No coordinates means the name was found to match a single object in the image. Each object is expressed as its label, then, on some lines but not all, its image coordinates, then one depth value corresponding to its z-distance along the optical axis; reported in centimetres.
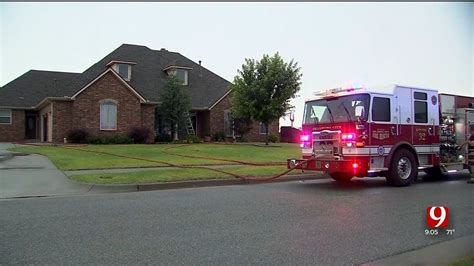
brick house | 2922
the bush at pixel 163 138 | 3241
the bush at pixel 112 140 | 2864
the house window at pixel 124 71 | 3388
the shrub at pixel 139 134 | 3014
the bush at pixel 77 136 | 2833
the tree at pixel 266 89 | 3031
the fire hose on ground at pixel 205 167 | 1299
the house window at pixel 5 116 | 3416
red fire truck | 1175
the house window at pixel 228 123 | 3569
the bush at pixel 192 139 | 3122
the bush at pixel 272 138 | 3700
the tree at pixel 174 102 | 3177
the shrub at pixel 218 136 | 3484
